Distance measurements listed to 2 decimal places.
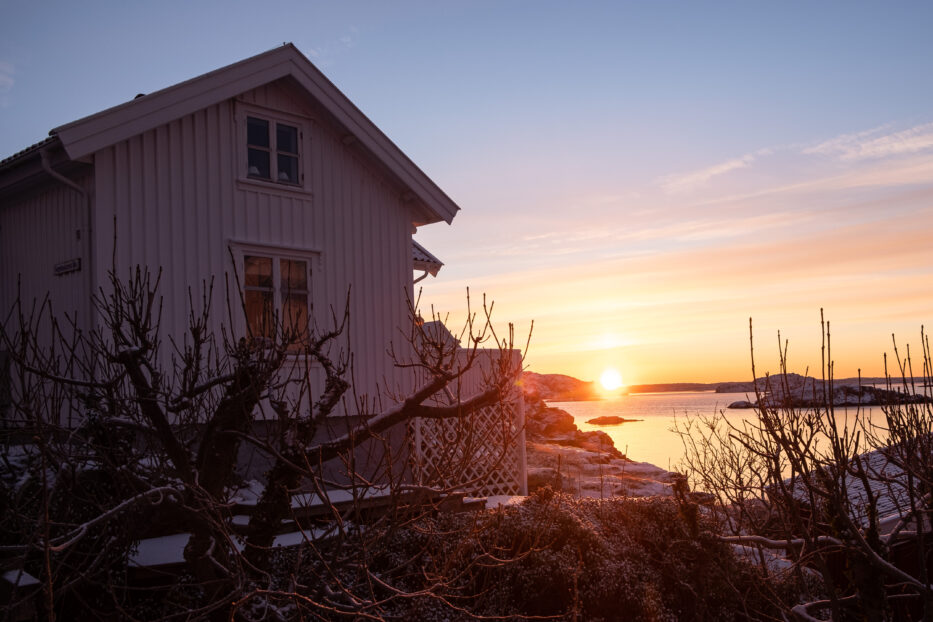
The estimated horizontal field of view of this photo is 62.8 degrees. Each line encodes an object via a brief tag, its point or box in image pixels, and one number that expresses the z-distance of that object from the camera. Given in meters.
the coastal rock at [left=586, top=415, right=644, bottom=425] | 86.50
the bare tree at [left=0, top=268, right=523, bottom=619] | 5.56
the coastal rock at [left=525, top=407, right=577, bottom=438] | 36.50
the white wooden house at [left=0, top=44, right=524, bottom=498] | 10.70
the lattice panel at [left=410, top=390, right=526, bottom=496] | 13.27
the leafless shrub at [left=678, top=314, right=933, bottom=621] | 4.68
